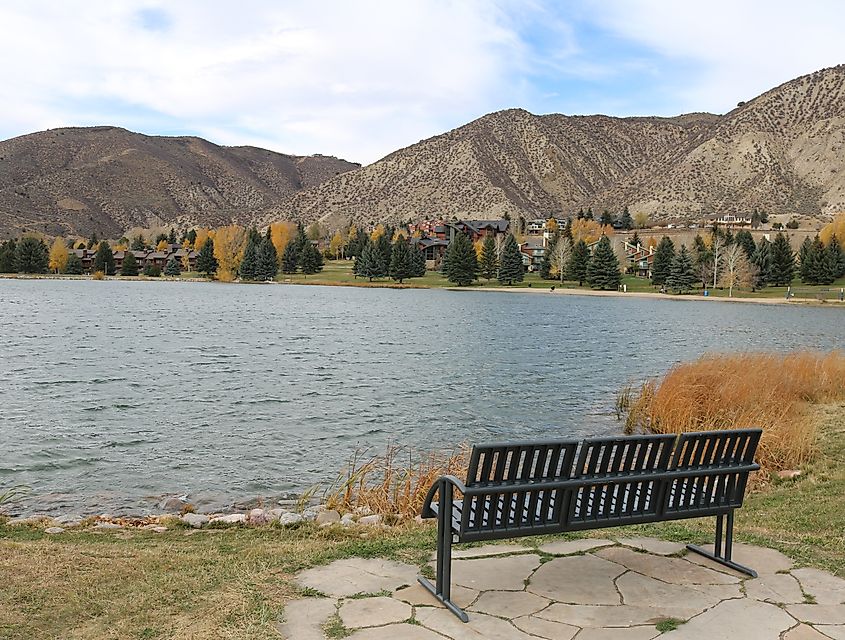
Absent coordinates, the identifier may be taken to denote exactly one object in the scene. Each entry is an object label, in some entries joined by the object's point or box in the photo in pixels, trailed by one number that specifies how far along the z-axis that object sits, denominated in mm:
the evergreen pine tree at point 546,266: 125206
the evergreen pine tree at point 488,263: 121312
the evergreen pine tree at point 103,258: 145350
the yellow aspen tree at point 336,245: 161125
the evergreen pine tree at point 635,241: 136438
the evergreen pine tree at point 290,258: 135375
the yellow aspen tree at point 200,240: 160025
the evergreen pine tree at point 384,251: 125025
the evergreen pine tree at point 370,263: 124000
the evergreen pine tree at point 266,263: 132500
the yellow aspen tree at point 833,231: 113344
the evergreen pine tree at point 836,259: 99062
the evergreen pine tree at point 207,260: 143000
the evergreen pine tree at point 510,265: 116188
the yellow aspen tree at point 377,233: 145875
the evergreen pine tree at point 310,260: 134875
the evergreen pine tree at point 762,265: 101750
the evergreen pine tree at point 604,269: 110062
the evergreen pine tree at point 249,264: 132250
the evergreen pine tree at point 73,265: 147750
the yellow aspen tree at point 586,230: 140250
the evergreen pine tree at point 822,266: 98375
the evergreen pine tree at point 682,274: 104750
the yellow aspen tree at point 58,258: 147000
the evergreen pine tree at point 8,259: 143500
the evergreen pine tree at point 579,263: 114812
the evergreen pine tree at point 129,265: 147250
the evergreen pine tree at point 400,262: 122375
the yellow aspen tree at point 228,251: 137625
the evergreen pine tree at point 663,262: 108125
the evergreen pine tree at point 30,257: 142000
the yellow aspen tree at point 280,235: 156000
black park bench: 5840
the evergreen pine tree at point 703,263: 109188
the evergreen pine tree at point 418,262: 128250
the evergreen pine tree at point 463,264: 117125
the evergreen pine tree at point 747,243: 108100
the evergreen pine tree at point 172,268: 149875
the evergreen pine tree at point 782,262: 99438
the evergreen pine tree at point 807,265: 99250
